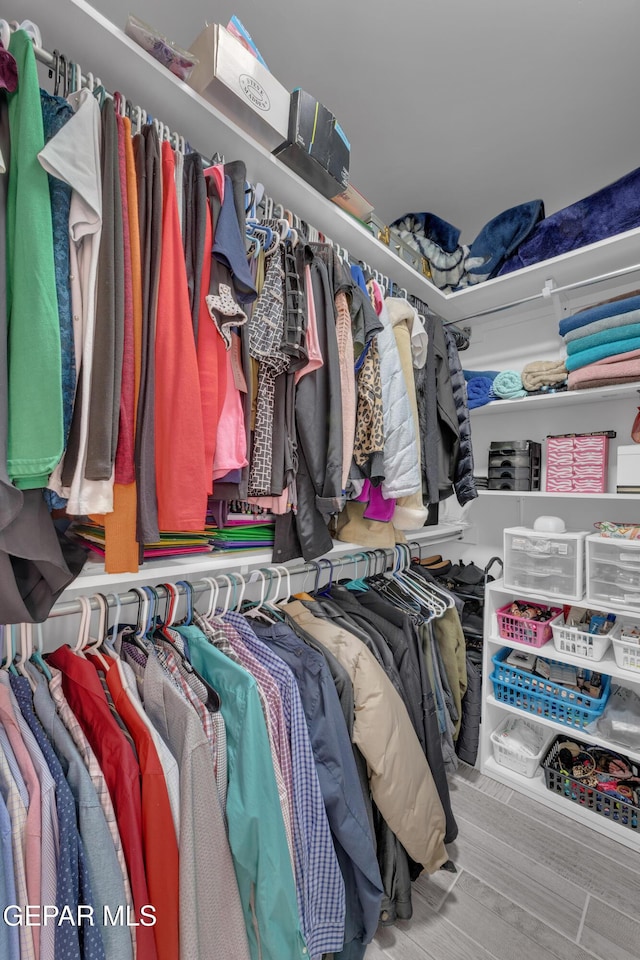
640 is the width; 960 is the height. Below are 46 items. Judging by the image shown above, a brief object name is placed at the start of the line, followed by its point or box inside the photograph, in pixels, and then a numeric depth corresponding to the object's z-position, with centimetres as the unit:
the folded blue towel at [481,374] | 209
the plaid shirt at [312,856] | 90
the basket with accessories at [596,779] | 158
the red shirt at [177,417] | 77
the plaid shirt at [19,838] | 59
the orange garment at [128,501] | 77
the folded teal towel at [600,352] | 158
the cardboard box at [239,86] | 96
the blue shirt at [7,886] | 57
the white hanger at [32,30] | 74
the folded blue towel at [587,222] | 161
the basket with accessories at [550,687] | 169
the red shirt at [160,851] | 71
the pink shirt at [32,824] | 61
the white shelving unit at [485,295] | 89
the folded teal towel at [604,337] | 157
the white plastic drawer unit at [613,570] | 160
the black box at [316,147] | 113
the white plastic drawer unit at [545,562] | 173
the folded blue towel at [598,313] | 159
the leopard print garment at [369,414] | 118
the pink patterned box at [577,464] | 177
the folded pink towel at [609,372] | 156
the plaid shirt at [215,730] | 86
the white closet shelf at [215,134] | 83
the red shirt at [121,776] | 70
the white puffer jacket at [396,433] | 124
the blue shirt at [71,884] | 61
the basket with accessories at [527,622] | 183
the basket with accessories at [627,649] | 159
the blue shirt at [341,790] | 97
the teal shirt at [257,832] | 80
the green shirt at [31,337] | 61
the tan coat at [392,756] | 108
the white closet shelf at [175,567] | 88
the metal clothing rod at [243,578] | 91
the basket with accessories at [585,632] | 167
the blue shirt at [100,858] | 64
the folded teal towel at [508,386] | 196
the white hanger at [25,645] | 83
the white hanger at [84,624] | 89
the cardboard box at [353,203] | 142
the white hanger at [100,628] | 90
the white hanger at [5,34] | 69
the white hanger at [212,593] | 112
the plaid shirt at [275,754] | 90
